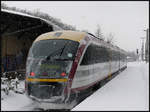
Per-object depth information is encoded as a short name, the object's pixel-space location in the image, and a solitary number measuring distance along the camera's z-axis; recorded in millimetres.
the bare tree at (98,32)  50969
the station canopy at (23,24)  14922
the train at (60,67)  8289
